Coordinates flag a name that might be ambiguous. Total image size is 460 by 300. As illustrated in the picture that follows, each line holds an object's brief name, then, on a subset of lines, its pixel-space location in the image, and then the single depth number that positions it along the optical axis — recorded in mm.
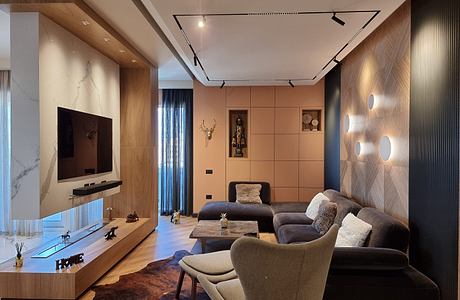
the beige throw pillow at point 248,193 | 6367
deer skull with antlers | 6949
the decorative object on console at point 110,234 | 4160
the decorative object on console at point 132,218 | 5117
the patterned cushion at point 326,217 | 4254
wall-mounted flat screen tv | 3648
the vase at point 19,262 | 3135
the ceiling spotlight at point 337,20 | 3127
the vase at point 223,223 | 4262
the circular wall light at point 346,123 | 5289
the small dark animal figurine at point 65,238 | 3898
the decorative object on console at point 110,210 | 5191
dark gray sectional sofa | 2604
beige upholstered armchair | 1984
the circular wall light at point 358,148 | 4695
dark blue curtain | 7324
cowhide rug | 3279
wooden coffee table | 3865
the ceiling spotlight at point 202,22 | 3230
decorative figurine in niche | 7062
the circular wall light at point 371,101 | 4176
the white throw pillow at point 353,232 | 3246
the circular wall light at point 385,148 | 3668
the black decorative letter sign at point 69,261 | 3140
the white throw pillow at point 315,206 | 4996
